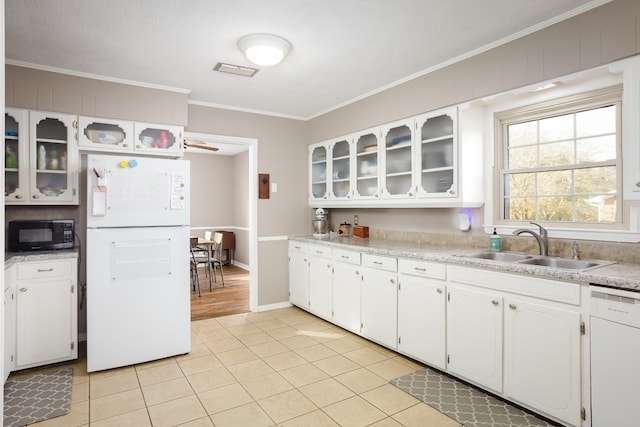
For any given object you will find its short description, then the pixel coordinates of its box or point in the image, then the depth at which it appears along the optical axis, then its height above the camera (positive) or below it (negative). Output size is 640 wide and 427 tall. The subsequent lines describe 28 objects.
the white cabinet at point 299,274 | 4.50 -0.72
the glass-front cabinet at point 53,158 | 3.25 +0.49
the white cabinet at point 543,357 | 2.08 -0.82
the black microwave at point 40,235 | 3.14 -0.17
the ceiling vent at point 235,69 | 3.26 +1.25
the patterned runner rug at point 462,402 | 2.25 -1.21
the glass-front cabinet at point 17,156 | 3.18 +0.49
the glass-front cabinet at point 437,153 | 3.13 +0.51
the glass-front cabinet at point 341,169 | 4.34 +0.53
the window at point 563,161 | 2.56 +0.38
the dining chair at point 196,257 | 5.73 -0.65
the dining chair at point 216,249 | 6.19 -0.60
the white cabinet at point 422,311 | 2.83 -0.75
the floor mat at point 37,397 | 2.35 -1.21
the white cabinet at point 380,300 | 3.24 -0.75
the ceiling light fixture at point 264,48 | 2.71 +1.21
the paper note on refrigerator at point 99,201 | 2.93 +0.11
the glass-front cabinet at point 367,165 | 3.94 +0.52
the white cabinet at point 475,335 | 2.45 -0.82
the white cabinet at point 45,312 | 2.91 -0.76
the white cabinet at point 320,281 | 4.08 -0.73
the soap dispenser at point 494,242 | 2.99 -0.22
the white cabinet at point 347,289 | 3.67 -0.74
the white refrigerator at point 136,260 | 2.96 -0.37
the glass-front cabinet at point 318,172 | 4.73 +0.53
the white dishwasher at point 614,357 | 1.85 -0.71
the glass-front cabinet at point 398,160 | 3.53 +0.51
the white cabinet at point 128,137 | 3.46 +0.73
